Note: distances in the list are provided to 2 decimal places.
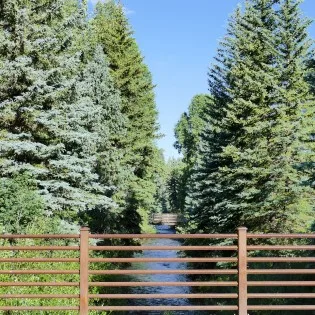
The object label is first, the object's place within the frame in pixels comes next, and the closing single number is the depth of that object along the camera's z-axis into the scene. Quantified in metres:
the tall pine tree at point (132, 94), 37.84
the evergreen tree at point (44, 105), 16.41
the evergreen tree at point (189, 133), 72.57
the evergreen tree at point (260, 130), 18.70
